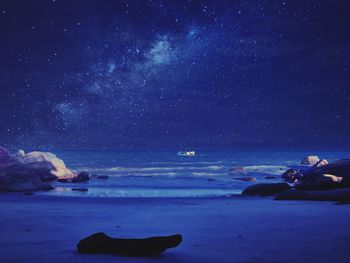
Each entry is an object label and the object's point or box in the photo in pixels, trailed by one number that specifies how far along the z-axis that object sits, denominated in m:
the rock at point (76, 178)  26.27
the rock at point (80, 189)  19.45
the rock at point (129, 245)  4.05
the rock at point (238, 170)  40.19
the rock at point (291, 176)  24.58
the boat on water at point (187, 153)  124.83
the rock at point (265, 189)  15.78
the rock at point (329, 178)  14.34
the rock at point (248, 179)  27.08
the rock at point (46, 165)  27.91
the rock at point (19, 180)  18.22
